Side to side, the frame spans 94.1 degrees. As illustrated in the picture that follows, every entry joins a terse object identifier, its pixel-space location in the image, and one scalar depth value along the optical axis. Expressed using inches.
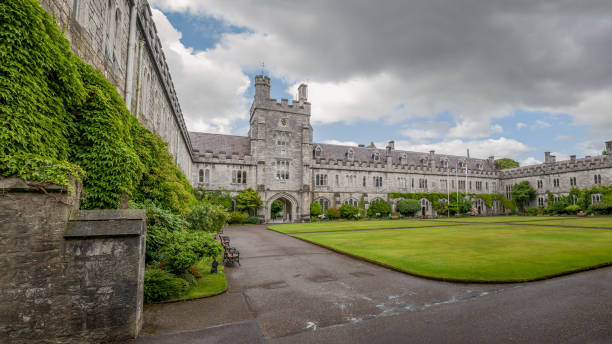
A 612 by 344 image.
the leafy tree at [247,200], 1366.9
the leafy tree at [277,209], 1912.2
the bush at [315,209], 1547.7
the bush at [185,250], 301.3
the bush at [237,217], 1306.6
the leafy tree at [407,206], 1791.3
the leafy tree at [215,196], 1305.4
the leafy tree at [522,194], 1996.8
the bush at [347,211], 1592.0
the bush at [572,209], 1659.7
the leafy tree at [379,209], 1715.1
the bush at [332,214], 1566.2
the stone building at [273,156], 346.6
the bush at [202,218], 560.7
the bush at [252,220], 1336.6
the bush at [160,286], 267.1
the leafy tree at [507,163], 2741.4
